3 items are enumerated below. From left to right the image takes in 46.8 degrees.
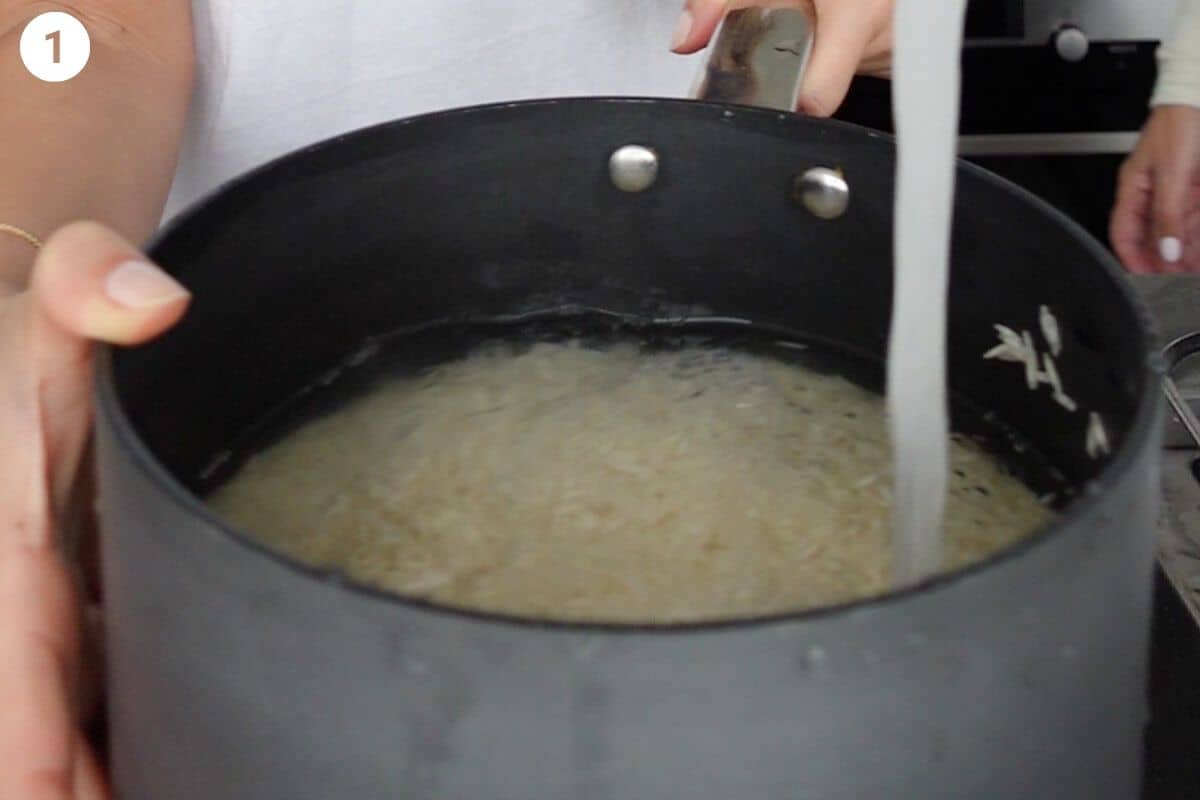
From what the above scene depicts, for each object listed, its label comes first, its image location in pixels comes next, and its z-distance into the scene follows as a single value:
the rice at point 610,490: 0.57
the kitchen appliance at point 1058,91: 1.69
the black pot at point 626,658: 0.34
